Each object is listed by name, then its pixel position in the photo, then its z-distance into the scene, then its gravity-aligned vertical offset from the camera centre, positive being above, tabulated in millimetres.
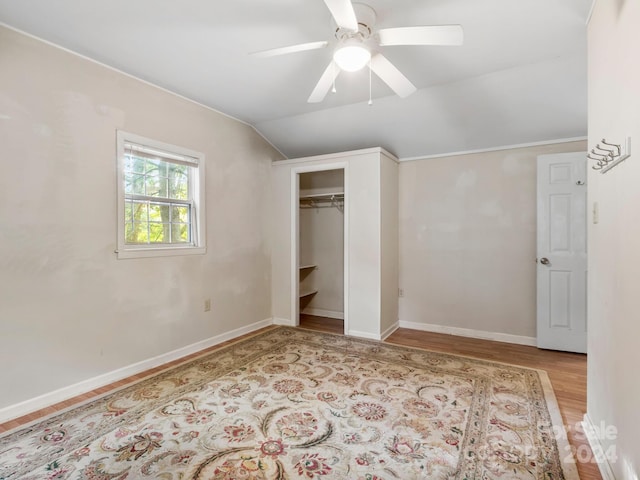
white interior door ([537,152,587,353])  3383 -177
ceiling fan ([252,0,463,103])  1683 +1082
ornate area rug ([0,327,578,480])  1734 -1189
